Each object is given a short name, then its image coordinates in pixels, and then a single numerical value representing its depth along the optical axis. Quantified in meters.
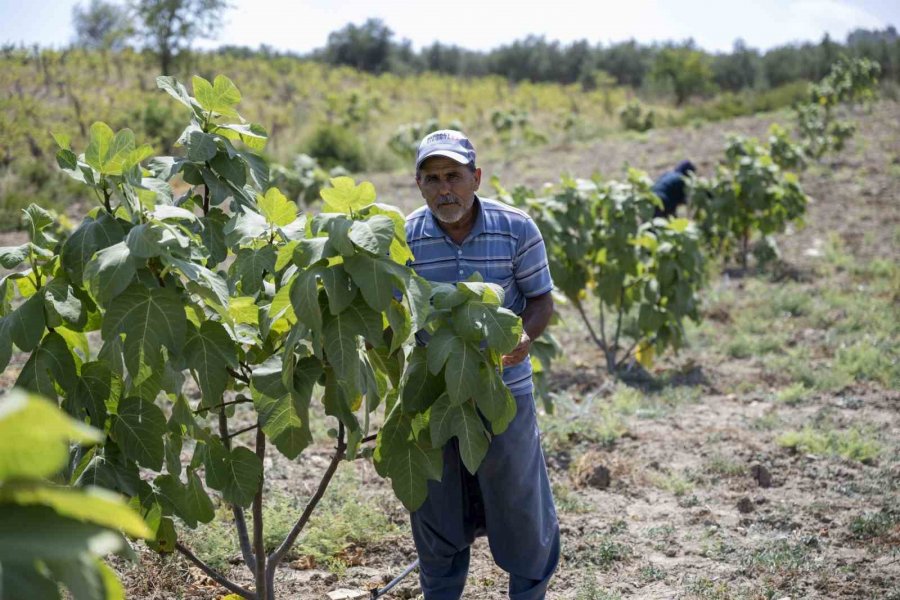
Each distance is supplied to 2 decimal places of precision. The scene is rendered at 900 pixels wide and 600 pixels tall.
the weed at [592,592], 3.18
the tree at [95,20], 40.91
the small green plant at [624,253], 5.91
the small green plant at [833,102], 16.06
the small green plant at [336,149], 17.47
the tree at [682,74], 39.53
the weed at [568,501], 3.99
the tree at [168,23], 24.41
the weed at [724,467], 4.40
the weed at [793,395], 5.52
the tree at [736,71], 50.12
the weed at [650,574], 3.36
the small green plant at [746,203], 9.20
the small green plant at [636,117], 24.03
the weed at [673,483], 4.21
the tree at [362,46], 50.72
